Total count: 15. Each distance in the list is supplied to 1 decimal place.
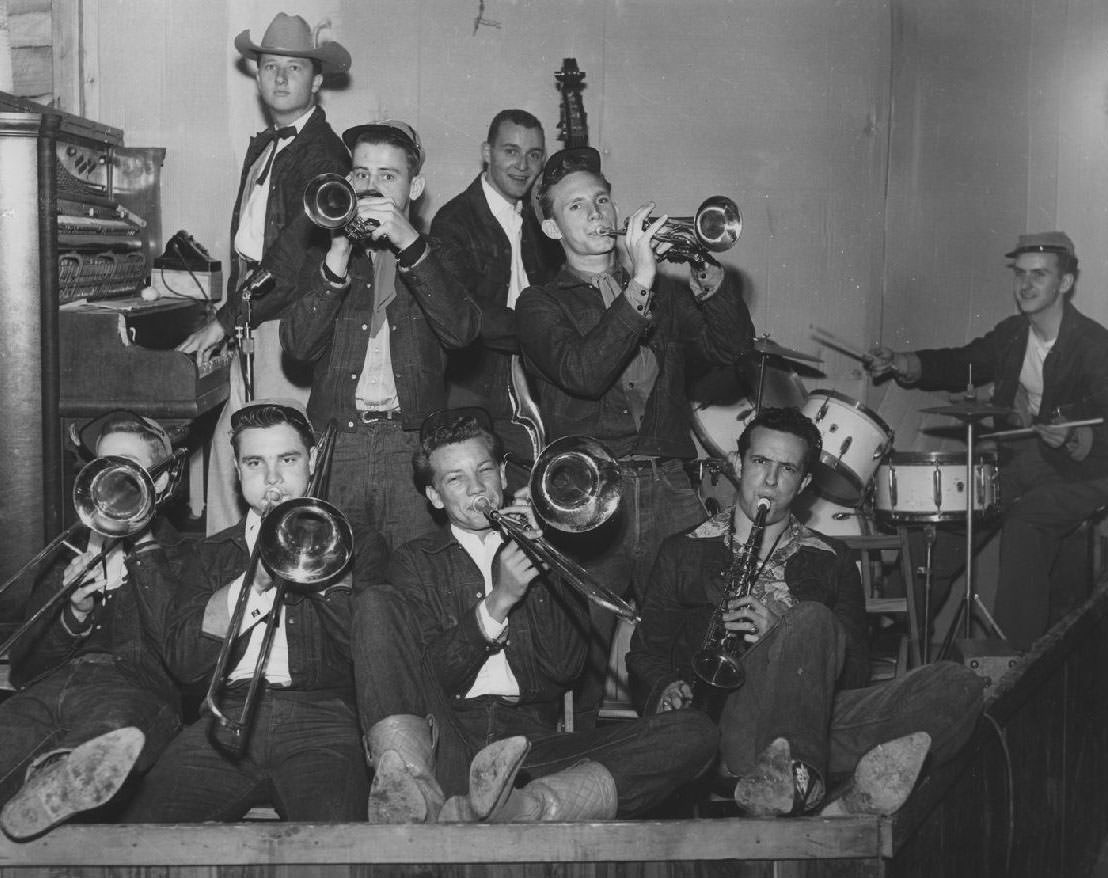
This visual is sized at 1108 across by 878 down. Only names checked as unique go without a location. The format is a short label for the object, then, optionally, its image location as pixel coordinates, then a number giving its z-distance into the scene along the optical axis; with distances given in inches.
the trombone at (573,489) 140.1
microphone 172.1
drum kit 216.2
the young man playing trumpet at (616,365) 161.2
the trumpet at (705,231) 158.9
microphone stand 172.7
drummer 234.7
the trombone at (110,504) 143.0
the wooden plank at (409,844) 116.0
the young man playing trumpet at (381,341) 159.6
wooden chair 218.8
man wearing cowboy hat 181.2
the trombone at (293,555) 132.3
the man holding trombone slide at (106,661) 133.1
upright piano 172.4
